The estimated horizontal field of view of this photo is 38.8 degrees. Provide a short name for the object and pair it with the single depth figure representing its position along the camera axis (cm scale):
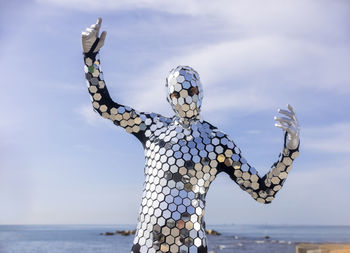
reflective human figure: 325
